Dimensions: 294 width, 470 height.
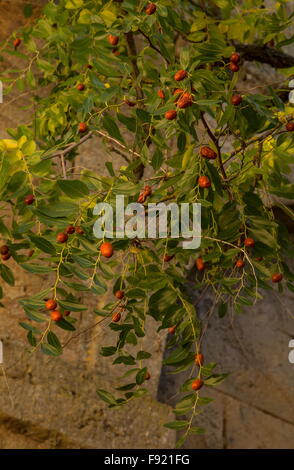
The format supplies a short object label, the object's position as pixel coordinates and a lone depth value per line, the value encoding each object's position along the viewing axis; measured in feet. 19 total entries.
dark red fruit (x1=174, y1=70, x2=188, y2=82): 8.49
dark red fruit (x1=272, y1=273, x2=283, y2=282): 9.39
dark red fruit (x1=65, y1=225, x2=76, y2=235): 8.69
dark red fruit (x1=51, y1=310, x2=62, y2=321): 8.56
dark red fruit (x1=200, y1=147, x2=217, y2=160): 8.53
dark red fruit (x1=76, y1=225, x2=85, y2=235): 8.71
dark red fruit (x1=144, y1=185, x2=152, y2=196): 8.88
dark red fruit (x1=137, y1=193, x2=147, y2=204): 8.84
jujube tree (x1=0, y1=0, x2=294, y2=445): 8.53
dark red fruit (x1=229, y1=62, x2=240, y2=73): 9.24
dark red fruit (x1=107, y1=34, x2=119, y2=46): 9.23
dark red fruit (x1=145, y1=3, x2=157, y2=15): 8.97
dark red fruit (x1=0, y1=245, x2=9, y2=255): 9.16
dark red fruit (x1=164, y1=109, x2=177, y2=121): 8.46
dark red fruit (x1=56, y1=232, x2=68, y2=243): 8.63
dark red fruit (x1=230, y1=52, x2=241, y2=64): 9.25
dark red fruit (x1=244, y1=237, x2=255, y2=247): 8.81
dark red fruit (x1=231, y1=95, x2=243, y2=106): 8.59
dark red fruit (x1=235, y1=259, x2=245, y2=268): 9.07
